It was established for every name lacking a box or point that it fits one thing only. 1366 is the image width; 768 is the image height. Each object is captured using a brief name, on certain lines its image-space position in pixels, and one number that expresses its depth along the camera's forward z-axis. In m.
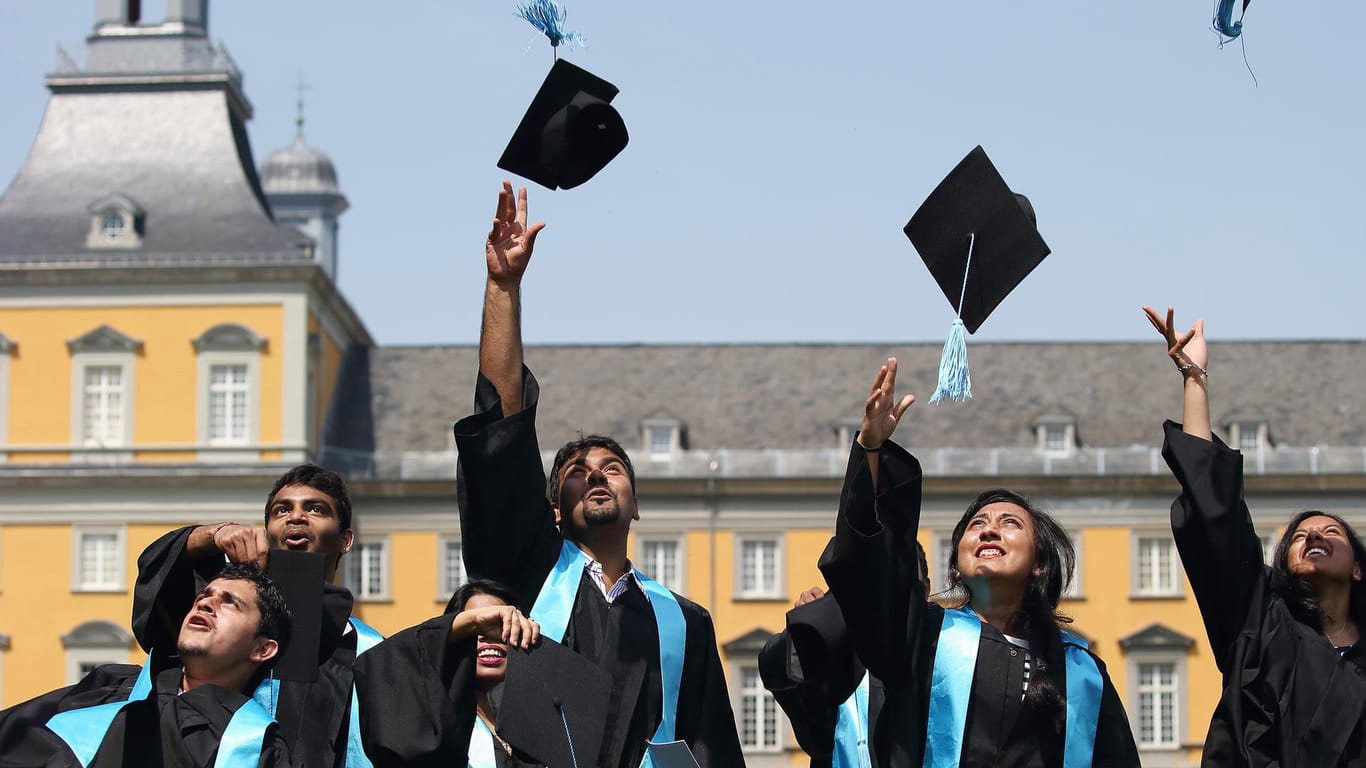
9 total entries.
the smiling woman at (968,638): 5.59
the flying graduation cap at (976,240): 6.50
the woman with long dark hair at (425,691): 5.19
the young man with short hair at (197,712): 5.12
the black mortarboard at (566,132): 6.43
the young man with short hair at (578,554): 5.87
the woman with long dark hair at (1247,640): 5.77
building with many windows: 37.62
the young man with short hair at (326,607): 5.75
